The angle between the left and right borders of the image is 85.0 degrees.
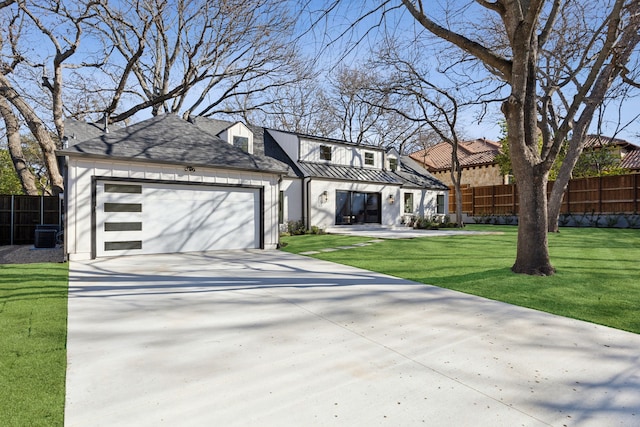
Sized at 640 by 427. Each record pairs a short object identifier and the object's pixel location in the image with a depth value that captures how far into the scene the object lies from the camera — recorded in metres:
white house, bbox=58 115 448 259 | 8.03
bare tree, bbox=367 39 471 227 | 16.83
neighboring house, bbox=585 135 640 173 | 22.95
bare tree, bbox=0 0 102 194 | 13.05
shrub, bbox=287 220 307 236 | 15.12
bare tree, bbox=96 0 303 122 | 15.15
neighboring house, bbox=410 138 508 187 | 28.28
